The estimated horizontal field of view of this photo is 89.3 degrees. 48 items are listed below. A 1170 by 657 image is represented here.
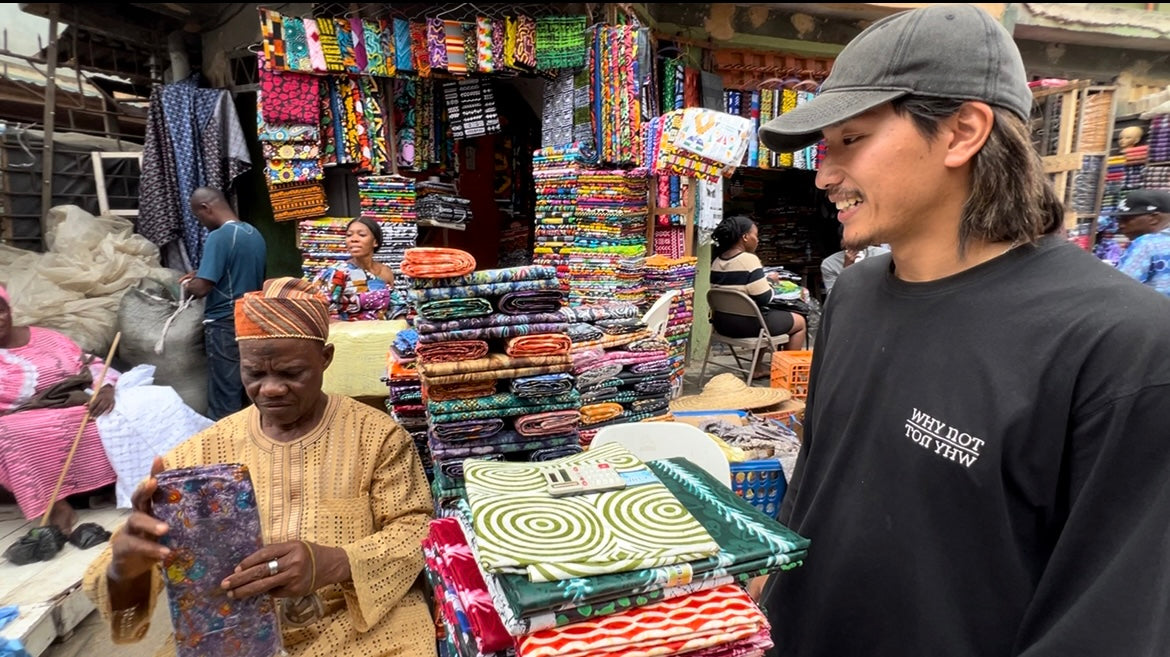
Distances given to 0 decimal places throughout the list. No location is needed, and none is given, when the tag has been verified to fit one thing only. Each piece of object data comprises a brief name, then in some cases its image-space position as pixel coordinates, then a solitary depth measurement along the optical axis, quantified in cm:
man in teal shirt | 458
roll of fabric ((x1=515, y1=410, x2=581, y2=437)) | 227
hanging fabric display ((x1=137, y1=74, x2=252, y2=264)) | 578
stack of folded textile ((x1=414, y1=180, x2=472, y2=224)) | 643
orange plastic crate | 428
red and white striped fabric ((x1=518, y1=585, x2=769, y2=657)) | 83
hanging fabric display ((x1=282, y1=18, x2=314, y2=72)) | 526
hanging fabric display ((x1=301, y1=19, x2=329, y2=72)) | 530
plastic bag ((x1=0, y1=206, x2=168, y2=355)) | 454
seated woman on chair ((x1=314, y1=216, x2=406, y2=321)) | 429
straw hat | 395
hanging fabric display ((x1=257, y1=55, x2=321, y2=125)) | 533
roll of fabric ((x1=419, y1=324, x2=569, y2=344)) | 213
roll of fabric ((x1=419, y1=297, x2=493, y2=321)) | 211
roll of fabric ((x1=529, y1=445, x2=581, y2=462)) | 233
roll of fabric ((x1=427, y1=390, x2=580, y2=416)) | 218
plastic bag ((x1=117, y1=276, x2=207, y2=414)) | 475
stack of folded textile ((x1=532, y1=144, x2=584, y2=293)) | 568
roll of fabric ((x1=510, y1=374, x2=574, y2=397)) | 221
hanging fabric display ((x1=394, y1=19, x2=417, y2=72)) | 549
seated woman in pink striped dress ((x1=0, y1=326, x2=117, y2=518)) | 340
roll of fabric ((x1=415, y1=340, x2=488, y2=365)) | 213
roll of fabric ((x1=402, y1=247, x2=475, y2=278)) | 209
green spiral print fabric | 83
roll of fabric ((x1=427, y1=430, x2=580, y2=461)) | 221
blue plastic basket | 259
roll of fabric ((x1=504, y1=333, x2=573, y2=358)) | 218
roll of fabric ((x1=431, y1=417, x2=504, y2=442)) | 219
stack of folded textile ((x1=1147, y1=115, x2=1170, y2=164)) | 668
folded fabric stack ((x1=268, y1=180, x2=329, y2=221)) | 567
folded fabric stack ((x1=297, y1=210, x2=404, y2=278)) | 584
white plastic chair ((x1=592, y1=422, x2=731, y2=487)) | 232
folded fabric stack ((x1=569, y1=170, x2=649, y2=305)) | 560
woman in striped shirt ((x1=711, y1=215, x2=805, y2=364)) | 549
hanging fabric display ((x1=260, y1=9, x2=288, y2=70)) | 517
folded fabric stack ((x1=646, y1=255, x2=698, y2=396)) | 544
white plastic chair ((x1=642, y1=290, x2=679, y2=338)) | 406
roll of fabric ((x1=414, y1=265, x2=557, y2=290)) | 213
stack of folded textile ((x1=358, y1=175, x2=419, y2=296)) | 586
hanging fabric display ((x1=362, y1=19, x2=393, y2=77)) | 544
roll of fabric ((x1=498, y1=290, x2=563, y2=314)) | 219
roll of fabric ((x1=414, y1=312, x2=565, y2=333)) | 210
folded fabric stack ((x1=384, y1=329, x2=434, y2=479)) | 255
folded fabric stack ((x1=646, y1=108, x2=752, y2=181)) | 477
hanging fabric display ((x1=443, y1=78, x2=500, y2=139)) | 616
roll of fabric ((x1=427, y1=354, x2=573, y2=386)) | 213
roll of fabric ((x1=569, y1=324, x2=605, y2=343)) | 329
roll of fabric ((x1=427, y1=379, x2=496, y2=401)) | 218
